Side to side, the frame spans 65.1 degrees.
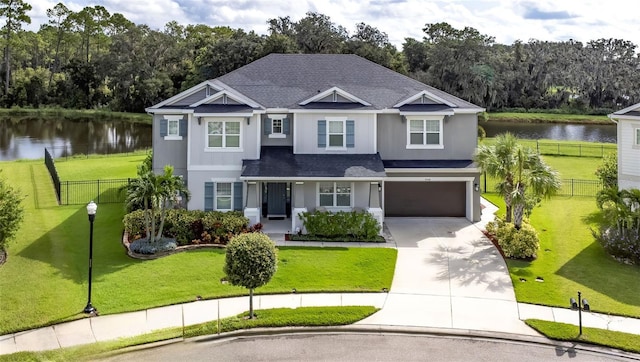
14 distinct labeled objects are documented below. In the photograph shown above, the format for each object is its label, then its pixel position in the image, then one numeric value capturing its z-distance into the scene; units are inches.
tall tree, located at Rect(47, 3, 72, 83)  3826.3
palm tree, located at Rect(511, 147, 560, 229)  756.0
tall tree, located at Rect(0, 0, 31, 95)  3361.2
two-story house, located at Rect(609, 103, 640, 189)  821.2
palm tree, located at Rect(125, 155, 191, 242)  721.6
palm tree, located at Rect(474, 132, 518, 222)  795.4
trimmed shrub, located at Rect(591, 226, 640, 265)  700.7
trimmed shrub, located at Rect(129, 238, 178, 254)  719.1
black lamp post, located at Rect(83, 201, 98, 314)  532.7
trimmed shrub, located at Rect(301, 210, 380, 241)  818.8
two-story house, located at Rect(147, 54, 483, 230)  879.1
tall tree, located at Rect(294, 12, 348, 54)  2838.6
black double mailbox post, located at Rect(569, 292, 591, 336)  488.0
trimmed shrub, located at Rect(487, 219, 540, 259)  722.8
